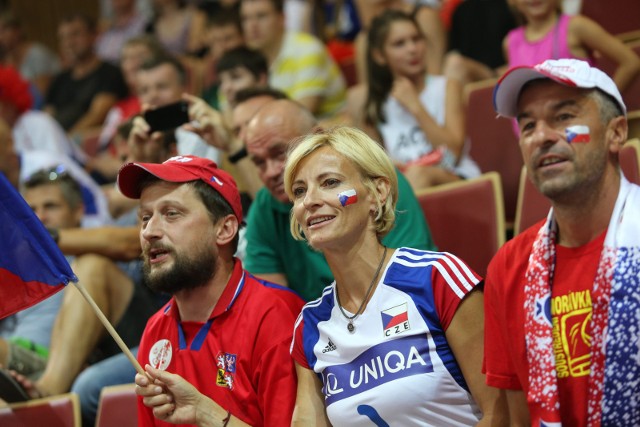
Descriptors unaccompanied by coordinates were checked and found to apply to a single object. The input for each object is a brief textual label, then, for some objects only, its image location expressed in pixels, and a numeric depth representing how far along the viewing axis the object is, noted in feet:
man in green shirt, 19.94
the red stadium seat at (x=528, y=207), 20.06
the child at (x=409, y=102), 26.73
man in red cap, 16.42
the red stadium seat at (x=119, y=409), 18.76
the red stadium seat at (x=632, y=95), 25.31
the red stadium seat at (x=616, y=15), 28.99
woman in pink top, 25.20
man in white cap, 12.49
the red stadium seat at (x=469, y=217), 21.30
